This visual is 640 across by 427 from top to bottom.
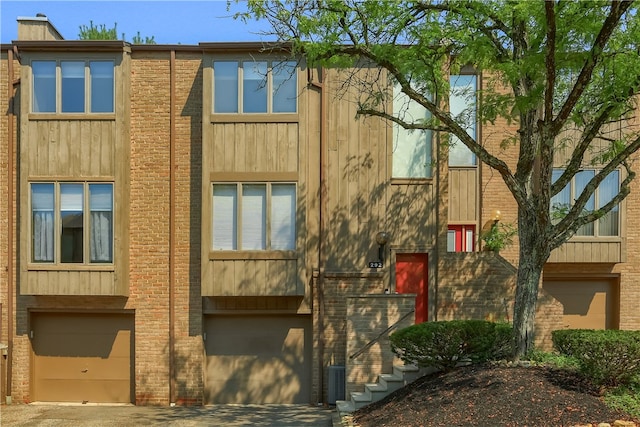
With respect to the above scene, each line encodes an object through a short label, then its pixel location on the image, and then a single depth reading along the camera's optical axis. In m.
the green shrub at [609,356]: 8.38
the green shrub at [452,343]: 10.26
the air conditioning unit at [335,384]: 13.15
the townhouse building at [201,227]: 13.40
